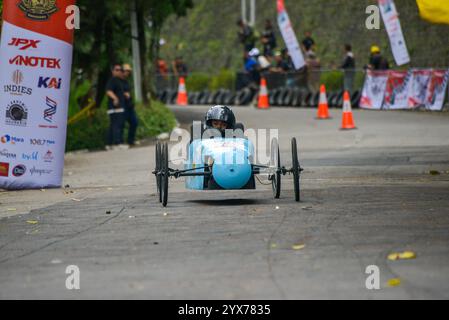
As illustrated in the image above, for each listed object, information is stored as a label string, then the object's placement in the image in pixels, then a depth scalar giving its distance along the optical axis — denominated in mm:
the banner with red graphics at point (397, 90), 34688
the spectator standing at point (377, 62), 37312
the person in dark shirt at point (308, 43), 42481
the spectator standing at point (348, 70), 39312
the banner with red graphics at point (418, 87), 33531
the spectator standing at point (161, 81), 52344
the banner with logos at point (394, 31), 34406
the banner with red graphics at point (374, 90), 36281
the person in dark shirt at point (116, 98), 27125
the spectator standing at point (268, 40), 44344
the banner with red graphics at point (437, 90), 32406
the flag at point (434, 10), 17688
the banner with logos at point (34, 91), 17875
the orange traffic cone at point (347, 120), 28869
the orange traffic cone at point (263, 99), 40031
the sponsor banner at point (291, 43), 40812
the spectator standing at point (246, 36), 46156
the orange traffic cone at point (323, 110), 33312
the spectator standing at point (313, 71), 41531
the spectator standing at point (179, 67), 52375
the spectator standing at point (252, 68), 42281
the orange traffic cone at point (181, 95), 46750
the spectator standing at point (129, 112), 27359
